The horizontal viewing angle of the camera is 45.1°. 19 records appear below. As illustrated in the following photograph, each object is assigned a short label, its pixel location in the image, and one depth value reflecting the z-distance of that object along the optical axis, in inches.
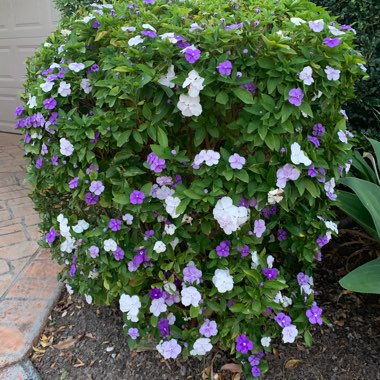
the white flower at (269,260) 70.2
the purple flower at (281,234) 74.0
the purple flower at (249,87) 63.2
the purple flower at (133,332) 74.8
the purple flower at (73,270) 82.1
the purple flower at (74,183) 73.9
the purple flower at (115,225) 71.2
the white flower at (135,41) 63.3
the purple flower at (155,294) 72.0
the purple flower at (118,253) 71.2
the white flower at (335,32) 63.6
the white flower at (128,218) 70.6
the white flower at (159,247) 68.2
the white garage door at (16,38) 222.2
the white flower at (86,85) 74.1
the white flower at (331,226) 73.2
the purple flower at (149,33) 63.4
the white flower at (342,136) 68.4
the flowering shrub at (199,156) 62.3
